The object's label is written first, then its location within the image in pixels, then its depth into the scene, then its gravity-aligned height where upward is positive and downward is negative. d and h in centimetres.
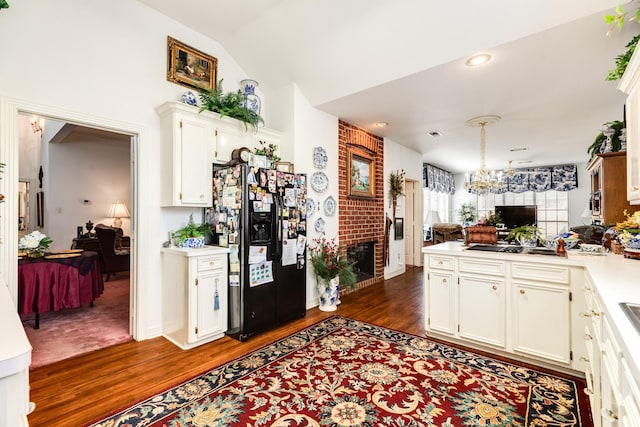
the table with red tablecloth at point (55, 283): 297 -72
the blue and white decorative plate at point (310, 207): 383 +8
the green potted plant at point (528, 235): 288 -22
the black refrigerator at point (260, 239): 286 -26
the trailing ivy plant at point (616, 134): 322 +84
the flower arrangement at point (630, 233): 208 -15
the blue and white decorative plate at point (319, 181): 395 +43
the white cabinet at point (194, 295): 268 -76
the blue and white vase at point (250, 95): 342 +136
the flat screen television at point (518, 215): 859 -9
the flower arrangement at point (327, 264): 376 -65
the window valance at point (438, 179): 774 +94
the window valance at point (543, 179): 813 +94
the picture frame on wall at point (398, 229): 569 -31
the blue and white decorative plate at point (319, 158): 398 +75
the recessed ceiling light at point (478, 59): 259 +136
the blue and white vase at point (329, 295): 375 -103
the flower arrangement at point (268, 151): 340 +73
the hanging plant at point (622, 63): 202 +103
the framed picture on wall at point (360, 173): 457 +65
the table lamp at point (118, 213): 653 +3
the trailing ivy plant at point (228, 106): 313 +115
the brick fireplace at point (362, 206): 445 +12
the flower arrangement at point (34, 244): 312 -31
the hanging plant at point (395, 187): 557 +48
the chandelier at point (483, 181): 484 +53
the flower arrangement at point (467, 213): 916 -2
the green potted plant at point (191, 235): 288 -21
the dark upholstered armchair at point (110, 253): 524 -70
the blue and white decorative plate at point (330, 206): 413 +10
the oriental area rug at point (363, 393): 176 -120
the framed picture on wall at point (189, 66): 310 +161
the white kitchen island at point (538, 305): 136 -68
